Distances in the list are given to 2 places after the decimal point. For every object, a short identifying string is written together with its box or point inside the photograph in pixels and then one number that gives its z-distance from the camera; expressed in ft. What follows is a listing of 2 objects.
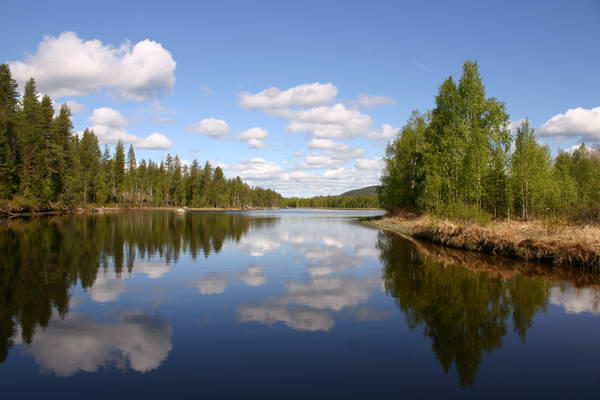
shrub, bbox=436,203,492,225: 103.50
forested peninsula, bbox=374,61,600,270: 77.56
